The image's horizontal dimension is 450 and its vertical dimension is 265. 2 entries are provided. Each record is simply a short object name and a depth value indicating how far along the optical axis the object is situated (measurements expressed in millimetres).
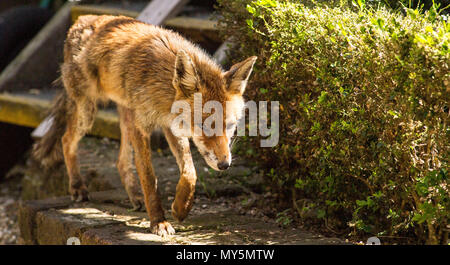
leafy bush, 6910
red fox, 8709
